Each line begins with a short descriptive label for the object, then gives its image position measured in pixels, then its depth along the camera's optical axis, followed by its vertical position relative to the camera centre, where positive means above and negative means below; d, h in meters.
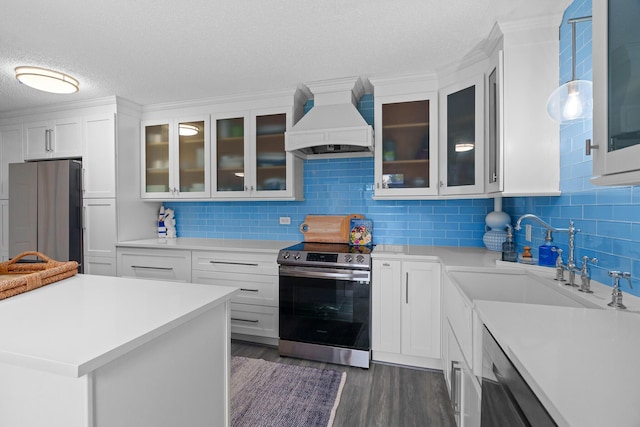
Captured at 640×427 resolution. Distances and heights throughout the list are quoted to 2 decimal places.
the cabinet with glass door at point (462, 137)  2.25 +0.59
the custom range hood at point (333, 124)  2.60 +0.78
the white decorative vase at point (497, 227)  2.41 -0.12
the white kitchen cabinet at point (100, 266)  3.25 -0.59
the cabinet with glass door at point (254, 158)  3.00 +0.55
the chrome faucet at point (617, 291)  1.09 -0.29
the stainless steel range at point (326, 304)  2.45 -0.77
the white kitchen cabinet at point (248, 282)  2.79 -0.67
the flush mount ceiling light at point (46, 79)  2.35 +1.05
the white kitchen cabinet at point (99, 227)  3.24 -0.17
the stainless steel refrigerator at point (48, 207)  3.22 +0.05
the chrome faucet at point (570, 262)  1.42 -0.24
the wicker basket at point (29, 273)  1.18 -0.28
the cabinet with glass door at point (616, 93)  0.76 +0.33
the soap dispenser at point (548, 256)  1.70 -0.24
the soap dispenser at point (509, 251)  1.95 -0.25
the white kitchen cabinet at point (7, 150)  3.57 +0.73
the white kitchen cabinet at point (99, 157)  3.22 +0.59
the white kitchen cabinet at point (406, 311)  2.34 -0.79
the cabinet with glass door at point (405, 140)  2.59 +0.63
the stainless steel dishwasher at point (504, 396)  0.61 -0.44
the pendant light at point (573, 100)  1.38 +0.53
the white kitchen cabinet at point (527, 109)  1.85 +0.65
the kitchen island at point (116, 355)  0.80 -0.45
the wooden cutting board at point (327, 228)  2.97 -0.16
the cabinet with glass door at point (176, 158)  3.28 +0.59
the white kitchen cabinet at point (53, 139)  3.35 +0.83
